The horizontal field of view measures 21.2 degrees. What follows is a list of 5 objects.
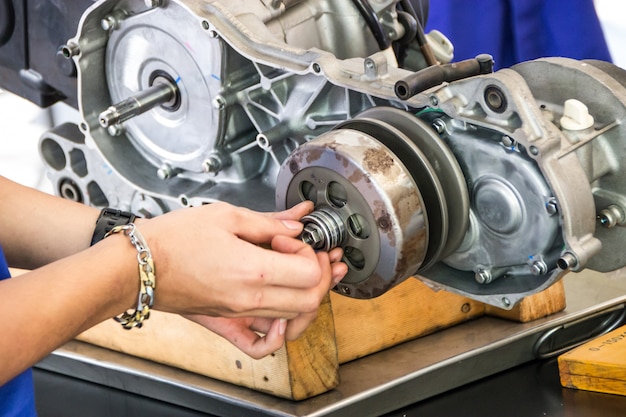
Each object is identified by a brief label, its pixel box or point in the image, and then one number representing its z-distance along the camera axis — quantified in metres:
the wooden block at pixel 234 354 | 1.43
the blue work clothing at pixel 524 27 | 2.28
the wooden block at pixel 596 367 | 1.45
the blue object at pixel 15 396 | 1.26
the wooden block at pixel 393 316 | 1.50
